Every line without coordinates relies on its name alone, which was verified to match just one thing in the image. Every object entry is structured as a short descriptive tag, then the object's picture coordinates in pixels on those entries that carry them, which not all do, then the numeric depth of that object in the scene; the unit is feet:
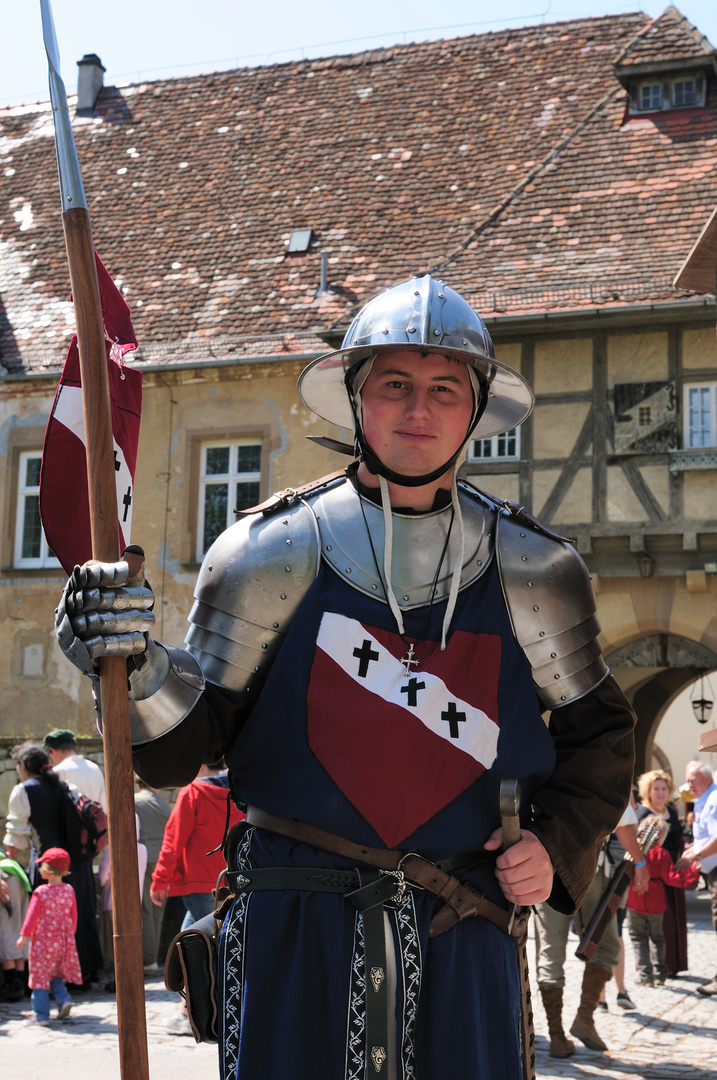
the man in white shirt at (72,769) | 30.66
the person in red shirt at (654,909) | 32.96
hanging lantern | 65.46
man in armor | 7.82
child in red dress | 25.43
